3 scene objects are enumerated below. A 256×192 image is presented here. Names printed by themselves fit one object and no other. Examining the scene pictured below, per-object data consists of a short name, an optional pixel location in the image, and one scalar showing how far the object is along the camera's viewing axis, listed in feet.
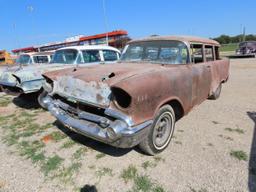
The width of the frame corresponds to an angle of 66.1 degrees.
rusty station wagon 8.24
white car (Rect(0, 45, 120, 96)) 16.97
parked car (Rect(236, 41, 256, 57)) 65.82
